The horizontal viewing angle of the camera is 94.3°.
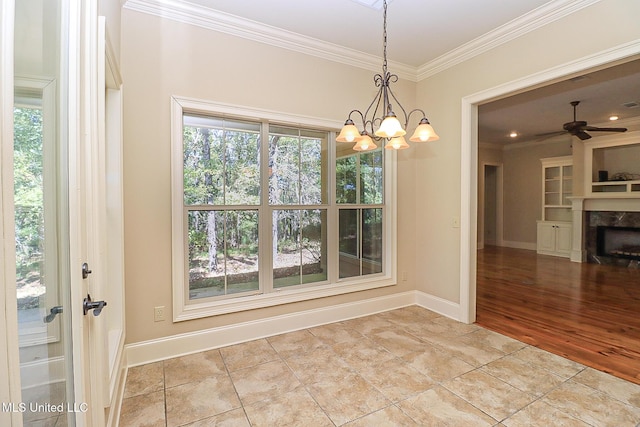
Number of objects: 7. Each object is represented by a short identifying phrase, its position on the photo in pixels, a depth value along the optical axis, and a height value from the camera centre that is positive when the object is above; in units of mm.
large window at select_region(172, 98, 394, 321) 2629 -18
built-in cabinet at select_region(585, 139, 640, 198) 5961 +911
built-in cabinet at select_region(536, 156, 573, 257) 7082 +25
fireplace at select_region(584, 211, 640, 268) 6055 -611
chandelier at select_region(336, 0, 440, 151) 1896 +523
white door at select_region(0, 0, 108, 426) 707 -19
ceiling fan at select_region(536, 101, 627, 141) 4602 +1281
